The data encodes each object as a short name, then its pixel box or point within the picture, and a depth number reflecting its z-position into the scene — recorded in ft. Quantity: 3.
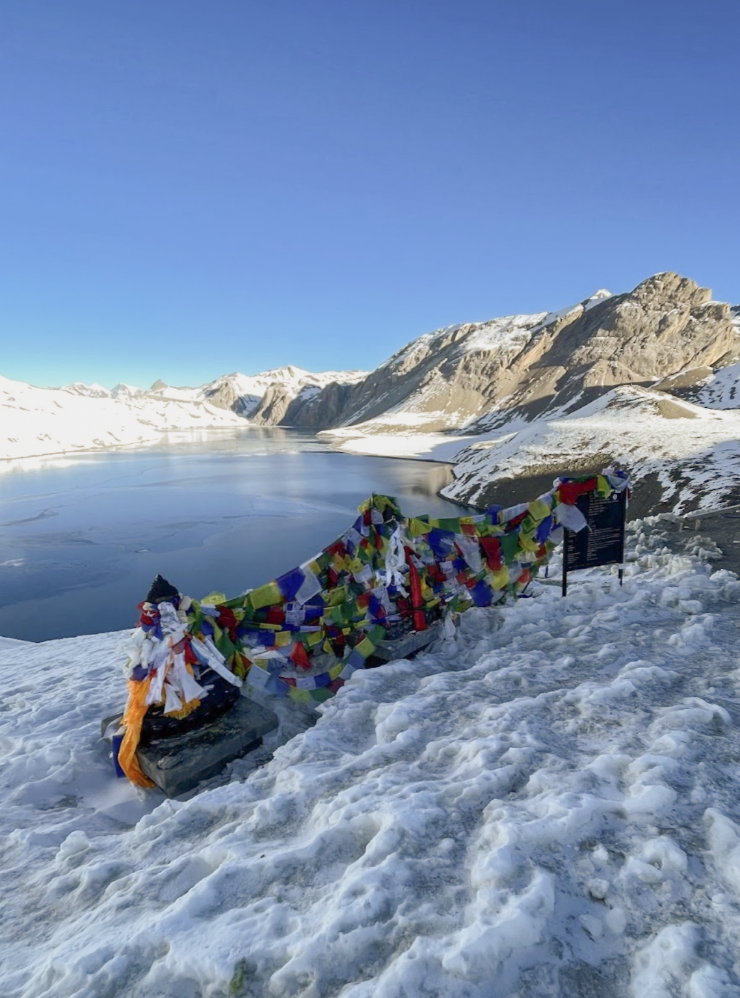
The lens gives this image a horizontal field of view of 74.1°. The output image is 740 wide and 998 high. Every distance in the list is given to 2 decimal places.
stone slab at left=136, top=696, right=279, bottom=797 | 17.16
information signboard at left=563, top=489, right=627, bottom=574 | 29.01
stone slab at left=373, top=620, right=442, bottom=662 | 23.89
